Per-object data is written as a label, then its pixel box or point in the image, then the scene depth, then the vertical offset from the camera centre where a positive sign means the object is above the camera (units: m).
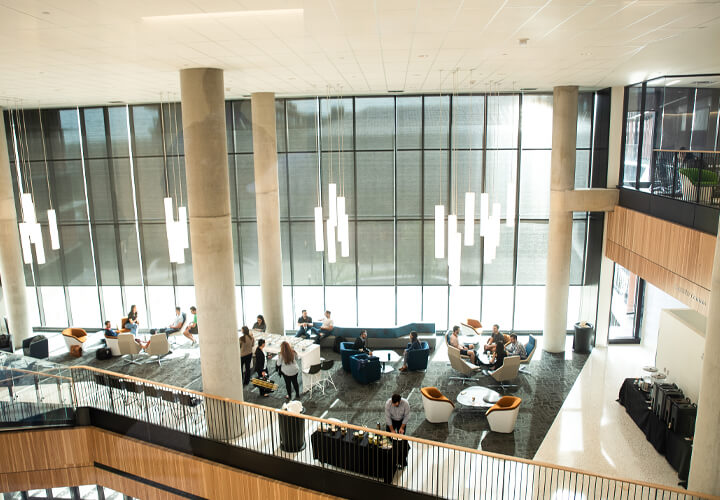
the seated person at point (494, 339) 11.43 -3.83
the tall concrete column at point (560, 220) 12.11 -1.40
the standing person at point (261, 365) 10.55 -3.97
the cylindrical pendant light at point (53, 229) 11.64 -1.29
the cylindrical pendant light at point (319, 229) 10.42 -1.26
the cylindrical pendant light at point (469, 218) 9.25 -1.00
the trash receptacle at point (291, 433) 8.29 -4.18
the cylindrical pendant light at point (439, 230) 8.82 -1.11
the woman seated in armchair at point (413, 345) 11.58 -3.99
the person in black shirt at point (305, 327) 13.09 -4.00
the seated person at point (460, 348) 11.45 -4.09
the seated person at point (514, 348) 11.32 -3.99
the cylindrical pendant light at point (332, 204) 9.93 -0.75
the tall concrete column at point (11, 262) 13.78 -2.37
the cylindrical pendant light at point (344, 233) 10.21 -1.32
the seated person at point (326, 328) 13.03 -4.01
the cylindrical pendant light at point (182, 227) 10.33 -1.20
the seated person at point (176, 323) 13.63 -4.00
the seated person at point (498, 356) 10.95 -4.02
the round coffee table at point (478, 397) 9.59 -4.36
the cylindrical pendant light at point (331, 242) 10.55 -1.54
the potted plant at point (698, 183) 8.37 -0.39
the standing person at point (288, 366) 10.01 -3.86
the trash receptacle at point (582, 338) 12.93 -4.35
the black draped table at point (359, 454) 7.29 -4.08
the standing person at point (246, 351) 11.11 -3.86
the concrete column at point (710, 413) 5.72 -2.84
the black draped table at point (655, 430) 7.78 -4.41
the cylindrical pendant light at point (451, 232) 8.78 -1.14
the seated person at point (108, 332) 12.95 -3.98
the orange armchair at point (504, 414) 9.00 -4.30
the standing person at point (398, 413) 8.41 -3.97
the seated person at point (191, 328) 13.66 -4.14
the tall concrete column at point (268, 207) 12.41 -0.96
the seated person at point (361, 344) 11.63 -3.95
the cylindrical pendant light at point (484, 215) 9.68 -0.97
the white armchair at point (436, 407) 9.34 -4.33
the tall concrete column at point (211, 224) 8.20 -0.90
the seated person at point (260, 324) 12.82 -3.82
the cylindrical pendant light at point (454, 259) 8.81 -1.62
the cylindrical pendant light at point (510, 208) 11.30 -1.03
